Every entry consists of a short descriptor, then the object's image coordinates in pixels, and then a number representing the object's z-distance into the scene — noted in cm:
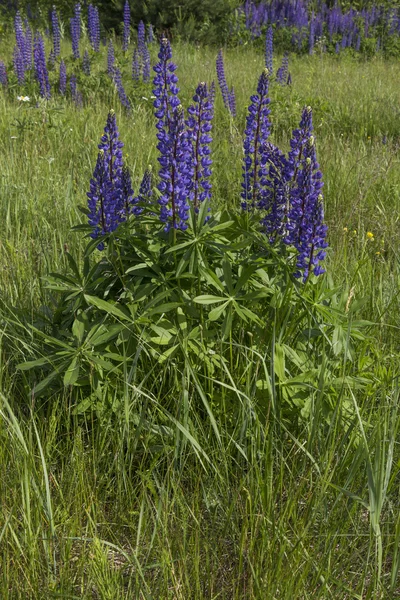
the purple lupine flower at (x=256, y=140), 224
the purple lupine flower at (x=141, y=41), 687
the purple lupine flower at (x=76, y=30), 742
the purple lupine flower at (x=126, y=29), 824
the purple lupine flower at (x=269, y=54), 726
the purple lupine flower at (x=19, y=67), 614
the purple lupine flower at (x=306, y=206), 200
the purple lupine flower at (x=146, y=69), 666
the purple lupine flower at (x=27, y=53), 651
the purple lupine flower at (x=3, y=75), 606
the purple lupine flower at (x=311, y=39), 1103
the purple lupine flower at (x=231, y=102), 512
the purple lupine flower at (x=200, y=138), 211
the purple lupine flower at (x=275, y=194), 217
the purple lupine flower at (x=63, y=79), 615
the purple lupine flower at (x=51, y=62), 711
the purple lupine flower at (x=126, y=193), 209
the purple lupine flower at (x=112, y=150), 212
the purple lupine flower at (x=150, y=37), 888
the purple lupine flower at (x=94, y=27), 768
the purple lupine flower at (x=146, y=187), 215
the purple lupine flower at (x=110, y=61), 638
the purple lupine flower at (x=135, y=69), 666
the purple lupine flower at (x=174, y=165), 199
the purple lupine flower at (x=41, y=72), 573
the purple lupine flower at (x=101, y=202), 206
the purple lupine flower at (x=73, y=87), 601
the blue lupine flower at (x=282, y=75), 666
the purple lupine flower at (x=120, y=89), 575
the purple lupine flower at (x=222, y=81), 536
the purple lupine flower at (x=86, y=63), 669
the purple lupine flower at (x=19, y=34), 648
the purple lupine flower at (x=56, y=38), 714
